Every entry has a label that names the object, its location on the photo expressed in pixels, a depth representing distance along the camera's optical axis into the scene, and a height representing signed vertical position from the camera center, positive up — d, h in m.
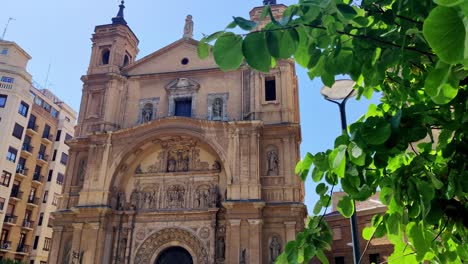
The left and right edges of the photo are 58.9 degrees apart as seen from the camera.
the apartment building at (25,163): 32.16 +10.03
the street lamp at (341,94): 6.57 +2.98
